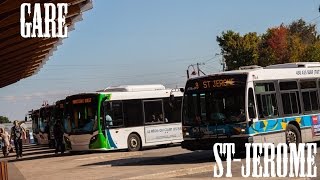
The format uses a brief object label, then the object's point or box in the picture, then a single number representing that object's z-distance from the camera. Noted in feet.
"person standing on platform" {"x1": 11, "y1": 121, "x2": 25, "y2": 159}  87.92
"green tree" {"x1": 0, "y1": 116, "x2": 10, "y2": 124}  509.19
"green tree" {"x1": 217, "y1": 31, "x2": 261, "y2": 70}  233.35
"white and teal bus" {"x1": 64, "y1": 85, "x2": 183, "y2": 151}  79.97
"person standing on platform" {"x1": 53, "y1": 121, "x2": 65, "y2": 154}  91.41
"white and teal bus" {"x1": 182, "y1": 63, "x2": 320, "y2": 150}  54.29
